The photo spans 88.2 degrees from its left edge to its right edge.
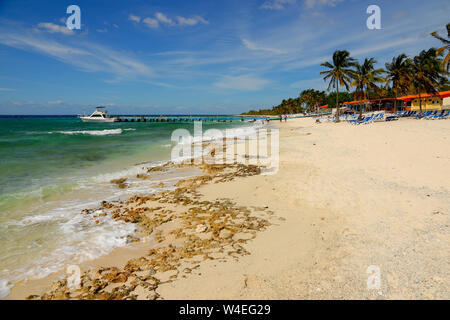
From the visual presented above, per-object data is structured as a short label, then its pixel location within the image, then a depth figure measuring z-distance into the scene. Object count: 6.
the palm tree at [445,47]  24.02
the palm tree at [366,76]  36.00
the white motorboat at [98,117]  82.62
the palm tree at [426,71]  34.69
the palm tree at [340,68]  35.88
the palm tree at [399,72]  36.62
